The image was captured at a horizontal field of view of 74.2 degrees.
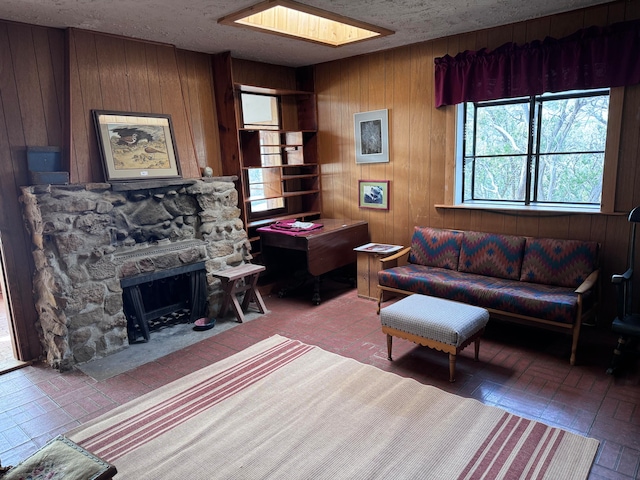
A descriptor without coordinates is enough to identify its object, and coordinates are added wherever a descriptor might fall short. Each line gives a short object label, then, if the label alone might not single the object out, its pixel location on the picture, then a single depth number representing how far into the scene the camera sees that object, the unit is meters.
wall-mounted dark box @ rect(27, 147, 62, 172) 3.08
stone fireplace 3.10
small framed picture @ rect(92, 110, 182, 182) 3.42
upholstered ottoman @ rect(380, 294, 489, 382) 2.76
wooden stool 3.94
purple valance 3.08
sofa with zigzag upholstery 3.05
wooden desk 4.27
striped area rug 2.05
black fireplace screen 3.62
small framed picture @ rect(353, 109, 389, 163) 4.55
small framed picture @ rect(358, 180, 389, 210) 4.67
